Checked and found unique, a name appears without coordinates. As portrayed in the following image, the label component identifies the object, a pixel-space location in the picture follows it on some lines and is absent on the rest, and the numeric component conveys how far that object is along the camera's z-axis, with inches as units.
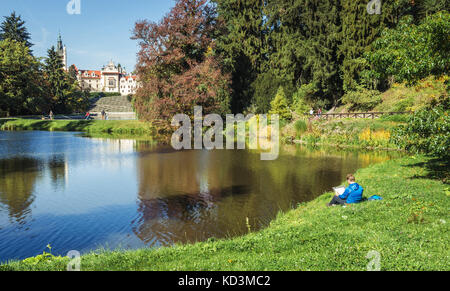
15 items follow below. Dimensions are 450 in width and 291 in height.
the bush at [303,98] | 1610.5
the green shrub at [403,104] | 1036.3
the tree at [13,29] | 2829.7
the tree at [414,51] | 400.2
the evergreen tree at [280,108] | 1497.3
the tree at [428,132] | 383.2
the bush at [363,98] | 1462.8
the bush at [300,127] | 1312.7
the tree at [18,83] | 2128.4
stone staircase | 3009.4
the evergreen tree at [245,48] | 1893.5
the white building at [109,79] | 6102.4
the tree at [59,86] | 2691.9
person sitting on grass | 384.2
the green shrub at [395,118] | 1121.2
